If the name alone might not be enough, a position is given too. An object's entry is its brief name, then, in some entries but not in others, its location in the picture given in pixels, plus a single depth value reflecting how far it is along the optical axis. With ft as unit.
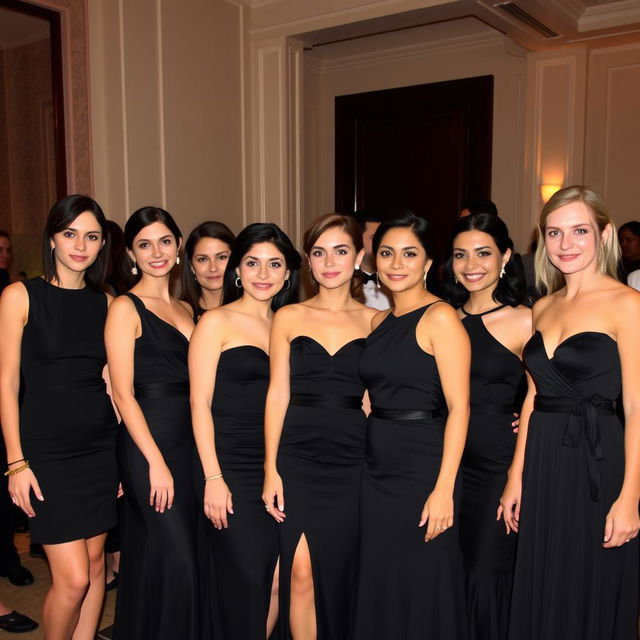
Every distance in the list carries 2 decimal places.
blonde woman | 7.18
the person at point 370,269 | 13.71
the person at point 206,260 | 10.92
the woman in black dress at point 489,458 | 8.52
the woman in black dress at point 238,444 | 8.50
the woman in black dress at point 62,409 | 8.40
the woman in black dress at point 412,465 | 7.79
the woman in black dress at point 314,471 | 8.50
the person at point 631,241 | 20.39
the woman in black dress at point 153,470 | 8.50
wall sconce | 23.30
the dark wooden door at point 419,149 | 26.22
